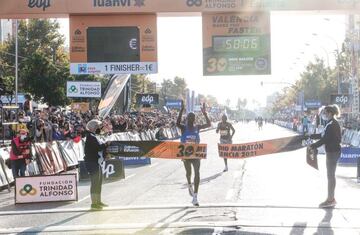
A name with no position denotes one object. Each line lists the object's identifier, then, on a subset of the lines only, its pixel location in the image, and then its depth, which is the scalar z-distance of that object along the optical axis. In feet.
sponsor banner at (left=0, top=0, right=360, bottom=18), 46.78
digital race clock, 49.08
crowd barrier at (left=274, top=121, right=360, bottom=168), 72.96
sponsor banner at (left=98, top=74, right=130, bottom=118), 104.37
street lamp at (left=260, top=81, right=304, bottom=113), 259.60
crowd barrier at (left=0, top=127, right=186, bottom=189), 56.55
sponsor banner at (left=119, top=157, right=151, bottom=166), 78.84
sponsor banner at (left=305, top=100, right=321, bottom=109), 245.45
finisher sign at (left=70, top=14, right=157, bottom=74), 49.55
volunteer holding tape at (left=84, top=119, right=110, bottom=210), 40.52
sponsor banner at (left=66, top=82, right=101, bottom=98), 111.86
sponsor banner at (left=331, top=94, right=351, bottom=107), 132.36
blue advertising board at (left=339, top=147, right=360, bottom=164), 72.88
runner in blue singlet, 41.37
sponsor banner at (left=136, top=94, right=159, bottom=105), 160.25
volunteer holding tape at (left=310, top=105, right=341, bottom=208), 39.27
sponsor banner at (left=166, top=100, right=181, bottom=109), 239.40
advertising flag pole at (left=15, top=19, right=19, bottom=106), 106.87
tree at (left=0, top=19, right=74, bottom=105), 138.92
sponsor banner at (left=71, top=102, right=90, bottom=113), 128.75
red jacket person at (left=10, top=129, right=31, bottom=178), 53.31
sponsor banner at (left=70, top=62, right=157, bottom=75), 51.26
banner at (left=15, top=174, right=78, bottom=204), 45.44
